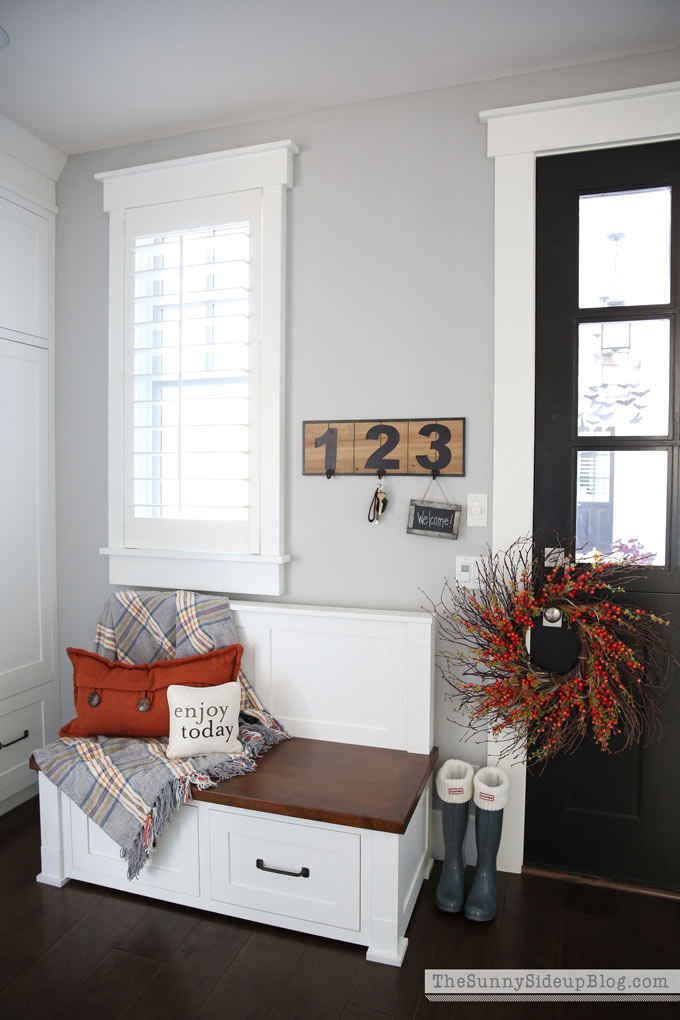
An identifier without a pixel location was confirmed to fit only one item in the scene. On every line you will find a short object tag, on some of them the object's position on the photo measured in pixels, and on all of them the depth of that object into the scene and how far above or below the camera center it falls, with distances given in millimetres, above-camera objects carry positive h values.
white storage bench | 1825 -916
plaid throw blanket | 1931 -865
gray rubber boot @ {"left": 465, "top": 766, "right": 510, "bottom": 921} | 1971 -1112
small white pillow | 2098 -758
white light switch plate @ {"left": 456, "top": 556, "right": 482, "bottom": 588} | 2281 -286
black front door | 2107 +211
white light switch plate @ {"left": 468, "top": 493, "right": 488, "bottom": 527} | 2271 -70
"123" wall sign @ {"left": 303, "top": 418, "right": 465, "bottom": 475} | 2299 +154
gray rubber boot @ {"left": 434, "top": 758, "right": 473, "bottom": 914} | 2027 -1090
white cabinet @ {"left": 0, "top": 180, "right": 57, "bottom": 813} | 2617 -30
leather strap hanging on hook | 2354 -57
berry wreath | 1984 -534
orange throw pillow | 2230 -696
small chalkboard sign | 2277 -104
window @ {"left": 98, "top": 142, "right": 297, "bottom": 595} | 2471 +462
